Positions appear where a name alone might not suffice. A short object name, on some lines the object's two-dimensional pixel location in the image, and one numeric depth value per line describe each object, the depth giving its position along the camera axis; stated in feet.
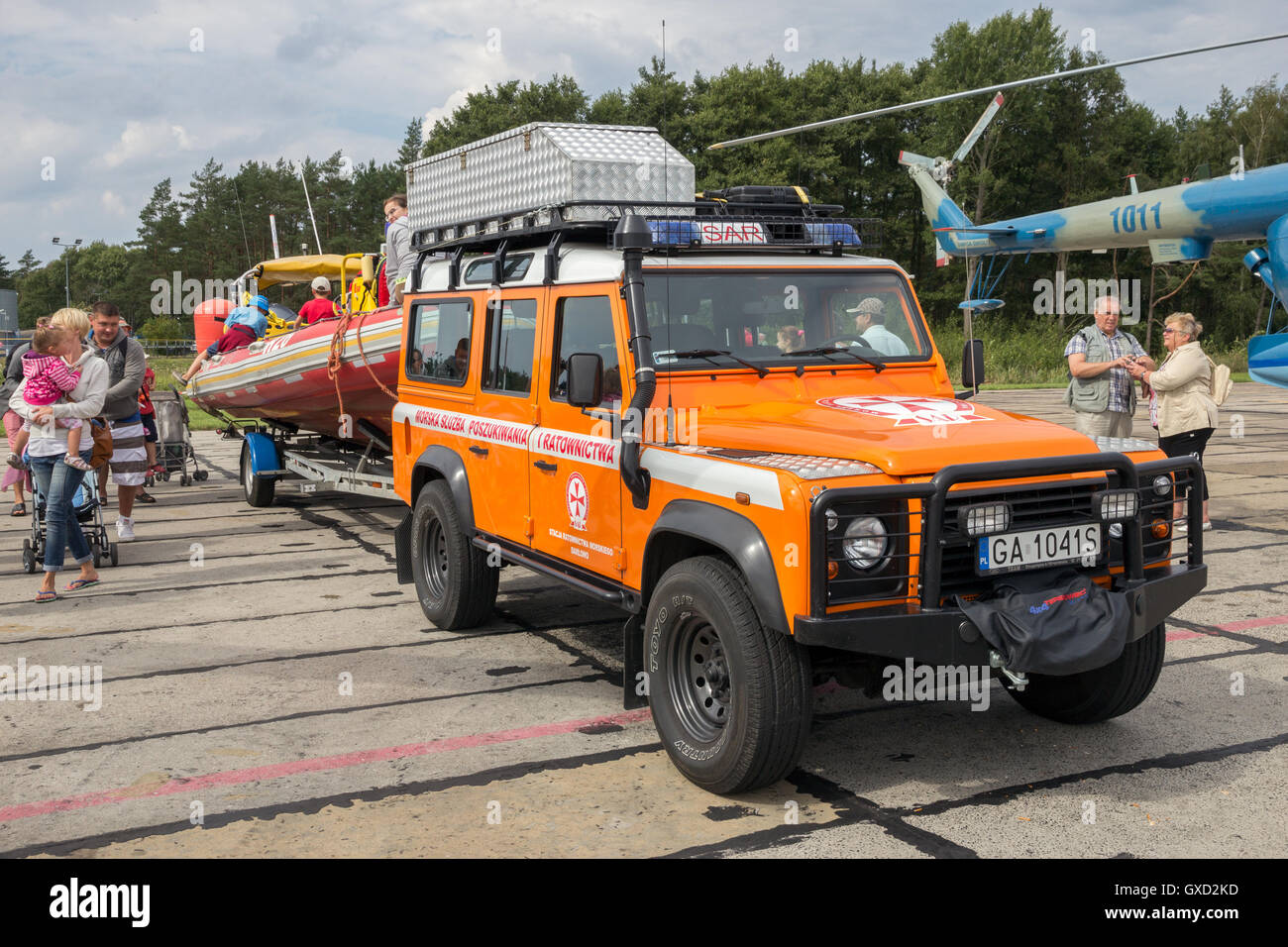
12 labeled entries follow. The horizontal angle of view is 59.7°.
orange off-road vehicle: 13.23
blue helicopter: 49.50
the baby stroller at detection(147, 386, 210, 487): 44.82
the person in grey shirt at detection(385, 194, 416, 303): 33.78
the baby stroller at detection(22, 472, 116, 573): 28.60
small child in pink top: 25.89
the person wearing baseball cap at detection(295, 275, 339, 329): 38.99
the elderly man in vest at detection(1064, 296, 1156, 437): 30.19
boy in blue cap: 43.57
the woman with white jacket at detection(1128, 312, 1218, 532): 31.22
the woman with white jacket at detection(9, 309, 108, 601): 25.85
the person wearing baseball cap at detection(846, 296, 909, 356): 18.79
